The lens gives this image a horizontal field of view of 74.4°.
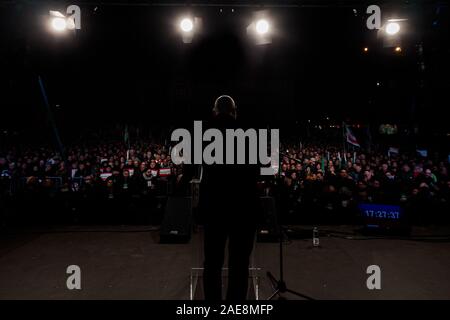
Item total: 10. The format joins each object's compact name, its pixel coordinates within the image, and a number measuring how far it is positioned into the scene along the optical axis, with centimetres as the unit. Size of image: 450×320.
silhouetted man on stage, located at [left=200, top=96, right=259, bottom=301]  216
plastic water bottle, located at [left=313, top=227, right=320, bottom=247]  519
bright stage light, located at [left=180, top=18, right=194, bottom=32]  656
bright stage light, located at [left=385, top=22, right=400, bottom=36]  639
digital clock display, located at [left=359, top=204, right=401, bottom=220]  567
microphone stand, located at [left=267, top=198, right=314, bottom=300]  314
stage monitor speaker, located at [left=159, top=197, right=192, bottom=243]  524
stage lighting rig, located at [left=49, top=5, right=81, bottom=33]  601
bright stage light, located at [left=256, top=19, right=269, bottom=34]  637
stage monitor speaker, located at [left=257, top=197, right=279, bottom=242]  537
